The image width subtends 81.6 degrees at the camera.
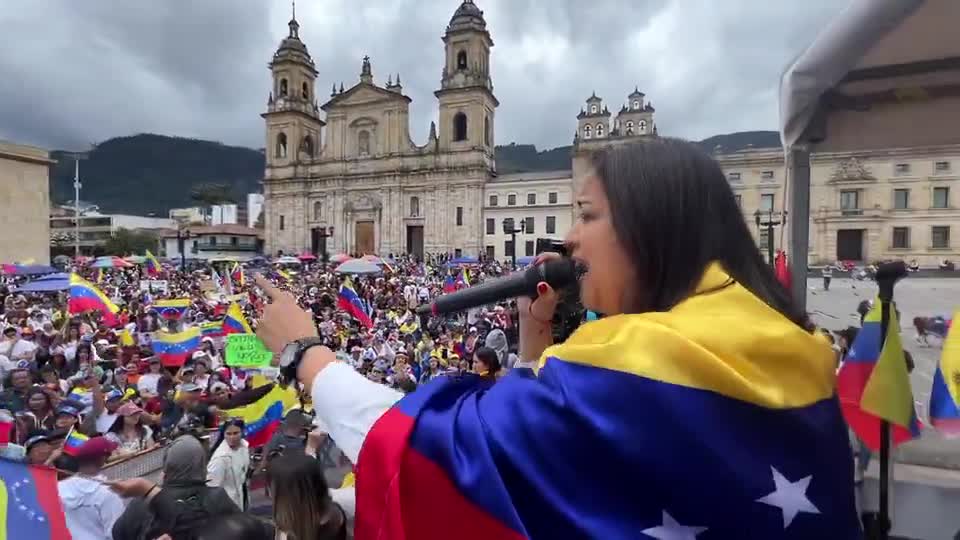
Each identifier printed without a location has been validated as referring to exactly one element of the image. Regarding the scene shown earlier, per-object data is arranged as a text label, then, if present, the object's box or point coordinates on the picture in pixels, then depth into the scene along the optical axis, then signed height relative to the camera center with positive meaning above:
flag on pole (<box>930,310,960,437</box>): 2.96 -0.73
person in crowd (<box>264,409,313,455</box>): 3.69 -1.23
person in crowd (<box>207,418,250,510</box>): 3.74 -1.46
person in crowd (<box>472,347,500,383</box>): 4.31 -0.86
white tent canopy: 1.73 +0.68
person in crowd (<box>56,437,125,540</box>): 2.75 -1.29
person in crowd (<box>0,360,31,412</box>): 5.42 -1.45
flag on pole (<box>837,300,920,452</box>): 2.45 -0.60
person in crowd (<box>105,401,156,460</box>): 4.92 -1.65
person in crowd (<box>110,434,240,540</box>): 2.42 -1.12
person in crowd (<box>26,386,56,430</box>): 5.09 -1.48
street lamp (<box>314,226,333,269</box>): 51.56 +1.63
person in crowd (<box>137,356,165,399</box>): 6.51 -1.57
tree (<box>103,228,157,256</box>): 62.75 +0.97
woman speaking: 0.79 -0.28
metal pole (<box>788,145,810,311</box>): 2.69 +0.18
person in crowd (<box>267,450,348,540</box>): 1.89 -0.88
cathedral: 49.53 +8.48
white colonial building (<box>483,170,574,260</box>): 47.94 +4.00
